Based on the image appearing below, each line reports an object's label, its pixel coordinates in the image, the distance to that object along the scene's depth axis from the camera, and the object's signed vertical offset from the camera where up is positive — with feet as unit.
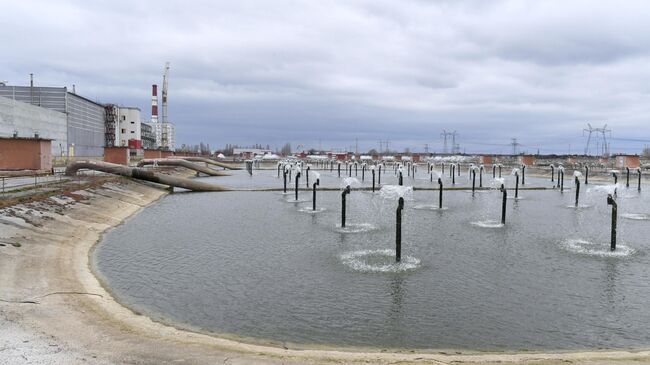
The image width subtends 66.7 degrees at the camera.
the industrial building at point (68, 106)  290.56 +31.15
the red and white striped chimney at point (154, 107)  548.72 +56.82
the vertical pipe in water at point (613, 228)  73.10 -9.59
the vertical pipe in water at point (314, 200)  122.31 -10.01
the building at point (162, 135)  604.17 +30.10
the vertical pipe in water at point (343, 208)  92.68 -9.16
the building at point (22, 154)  139.13 +0.69
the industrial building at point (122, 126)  400.06 +27.78
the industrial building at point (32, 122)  201.05 +15.78
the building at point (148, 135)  532.32 +25.29
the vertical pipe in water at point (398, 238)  65.26 -10.23
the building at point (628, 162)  292.81 +1.34
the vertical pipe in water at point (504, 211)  103.23 -10.30
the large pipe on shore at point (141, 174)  154.61 -5.39
